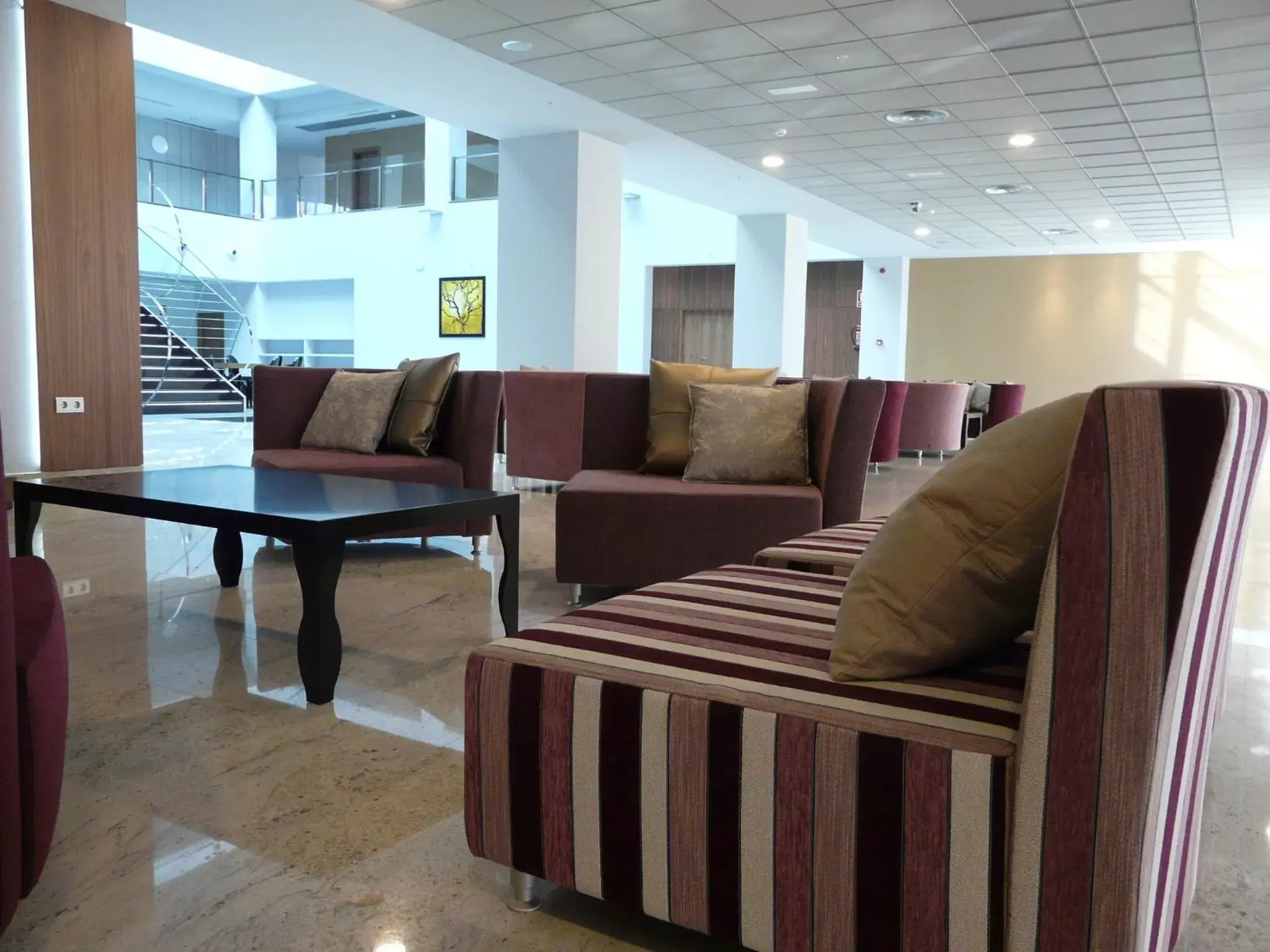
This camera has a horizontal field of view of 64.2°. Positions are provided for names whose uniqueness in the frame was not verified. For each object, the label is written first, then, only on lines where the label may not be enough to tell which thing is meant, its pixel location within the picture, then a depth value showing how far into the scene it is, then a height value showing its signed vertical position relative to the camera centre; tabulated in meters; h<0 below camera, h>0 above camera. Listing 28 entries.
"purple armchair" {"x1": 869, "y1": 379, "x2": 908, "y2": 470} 8.63 -0.44
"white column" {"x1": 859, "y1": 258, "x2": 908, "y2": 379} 16.20 +0.84
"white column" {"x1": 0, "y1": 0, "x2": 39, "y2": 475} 5.98 +0.59
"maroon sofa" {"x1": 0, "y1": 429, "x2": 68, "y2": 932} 1.22 -0.50
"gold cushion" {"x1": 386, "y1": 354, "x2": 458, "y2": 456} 4.37 -0.20
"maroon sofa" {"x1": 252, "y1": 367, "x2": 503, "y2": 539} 4.16 -0.34
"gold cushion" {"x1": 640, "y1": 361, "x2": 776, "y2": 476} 3.76 -0.14
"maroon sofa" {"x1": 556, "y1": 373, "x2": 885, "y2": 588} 3.33 -0.50
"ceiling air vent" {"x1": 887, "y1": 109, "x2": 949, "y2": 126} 8.09 +2.06
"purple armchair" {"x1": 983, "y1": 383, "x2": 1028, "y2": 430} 12.30 -0.32
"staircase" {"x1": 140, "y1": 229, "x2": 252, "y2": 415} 12.23 +0.28
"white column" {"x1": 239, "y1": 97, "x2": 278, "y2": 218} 17.03 +3.65
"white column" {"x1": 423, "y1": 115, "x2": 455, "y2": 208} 14.40 +2.89
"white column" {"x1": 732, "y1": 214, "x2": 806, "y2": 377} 13.19 +1.03
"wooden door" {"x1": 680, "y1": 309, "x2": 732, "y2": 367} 15.36 +0.49
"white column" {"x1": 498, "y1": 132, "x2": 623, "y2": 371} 9.38 +1.08
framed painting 14.30 +0.78
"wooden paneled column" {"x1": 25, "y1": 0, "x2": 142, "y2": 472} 6.14 +0.77
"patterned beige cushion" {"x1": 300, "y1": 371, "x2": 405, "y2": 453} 4.38 -0.23
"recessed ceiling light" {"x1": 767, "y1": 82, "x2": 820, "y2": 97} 7.57 +2.11
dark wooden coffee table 2.39 -0.40
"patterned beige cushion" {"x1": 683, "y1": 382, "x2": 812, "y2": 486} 3.57 -0.24
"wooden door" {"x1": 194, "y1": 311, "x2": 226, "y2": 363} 15.51 +0.36
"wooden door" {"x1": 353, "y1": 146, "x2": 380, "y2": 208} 15.48 +2.68
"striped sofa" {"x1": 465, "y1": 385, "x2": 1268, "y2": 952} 1.06 -0.47
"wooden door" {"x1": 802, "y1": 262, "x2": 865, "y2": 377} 16.58 +0.89
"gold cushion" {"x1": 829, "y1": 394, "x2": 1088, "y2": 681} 1.27 -0.24
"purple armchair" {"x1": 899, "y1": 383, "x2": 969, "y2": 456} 10.04 -0.43
